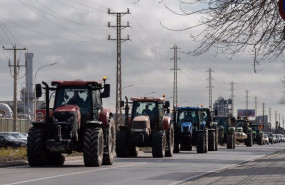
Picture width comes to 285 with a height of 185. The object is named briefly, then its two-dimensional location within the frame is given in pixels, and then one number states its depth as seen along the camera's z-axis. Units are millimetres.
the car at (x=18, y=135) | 59906
